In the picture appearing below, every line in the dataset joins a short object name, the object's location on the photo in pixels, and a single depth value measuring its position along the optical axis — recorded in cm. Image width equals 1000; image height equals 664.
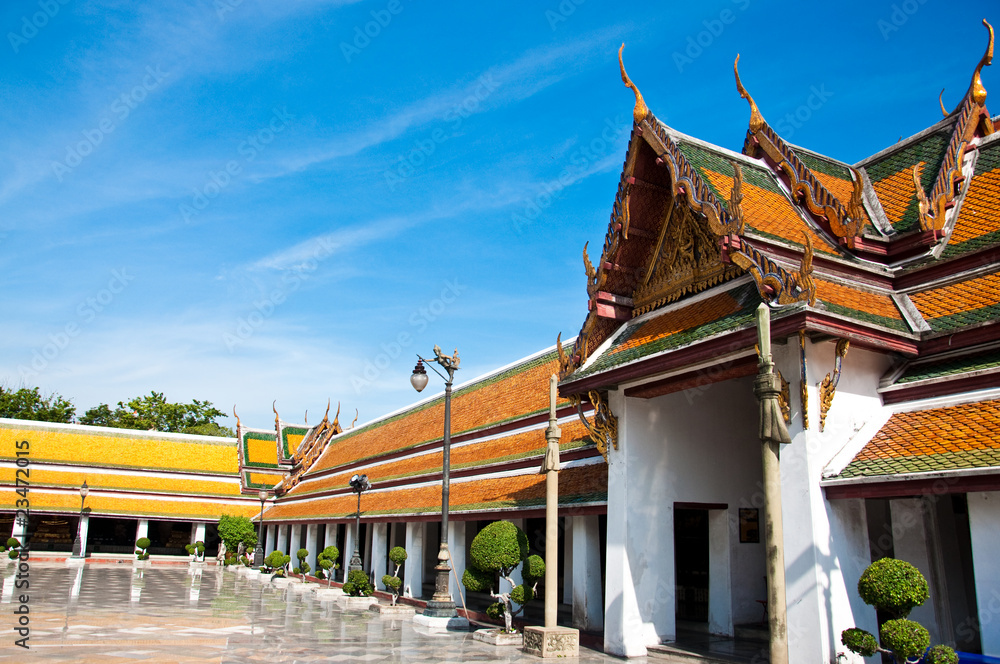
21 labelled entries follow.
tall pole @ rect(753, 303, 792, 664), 575
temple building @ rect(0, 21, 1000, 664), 817
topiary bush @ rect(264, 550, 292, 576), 2797
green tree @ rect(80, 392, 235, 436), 6525
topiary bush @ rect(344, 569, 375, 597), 1989
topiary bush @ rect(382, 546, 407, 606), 1837
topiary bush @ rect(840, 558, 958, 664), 661
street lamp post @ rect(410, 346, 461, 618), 1432
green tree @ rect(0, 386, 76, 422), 5912
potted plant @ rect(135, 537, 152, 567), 4012
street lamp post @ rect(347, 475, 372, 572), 2119
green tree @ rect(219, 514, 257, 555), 3719
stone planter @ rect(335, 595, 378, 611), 1902
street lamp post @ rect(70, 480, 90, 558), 3706
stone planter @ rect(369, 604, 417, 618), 1703
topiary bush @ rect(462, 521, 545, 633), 1266
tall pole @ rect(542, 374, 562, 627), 1088
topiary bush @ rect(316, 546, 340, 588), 2375
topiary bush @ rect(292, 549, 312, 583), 2614
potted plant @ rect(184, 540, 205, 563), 4053
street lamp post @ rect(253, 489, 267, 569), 3375
